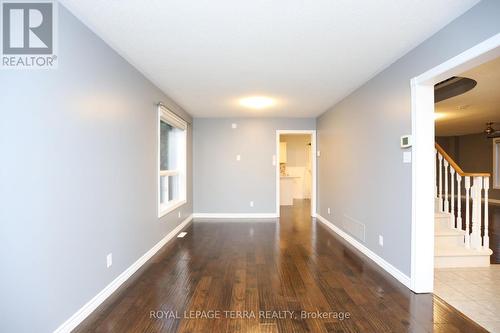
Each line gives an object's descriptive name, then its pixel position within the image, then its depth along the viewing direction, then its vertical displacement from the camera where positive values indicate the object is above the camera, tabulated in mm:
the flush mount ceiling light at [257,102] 4352 +1165
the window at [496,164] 8125 +25
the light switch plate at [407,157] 2568 +83
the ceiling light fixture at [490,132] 6880 +946
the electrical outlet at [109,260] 2398 -922
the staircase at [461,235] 3090 -908
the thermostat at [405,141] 2540 +248
